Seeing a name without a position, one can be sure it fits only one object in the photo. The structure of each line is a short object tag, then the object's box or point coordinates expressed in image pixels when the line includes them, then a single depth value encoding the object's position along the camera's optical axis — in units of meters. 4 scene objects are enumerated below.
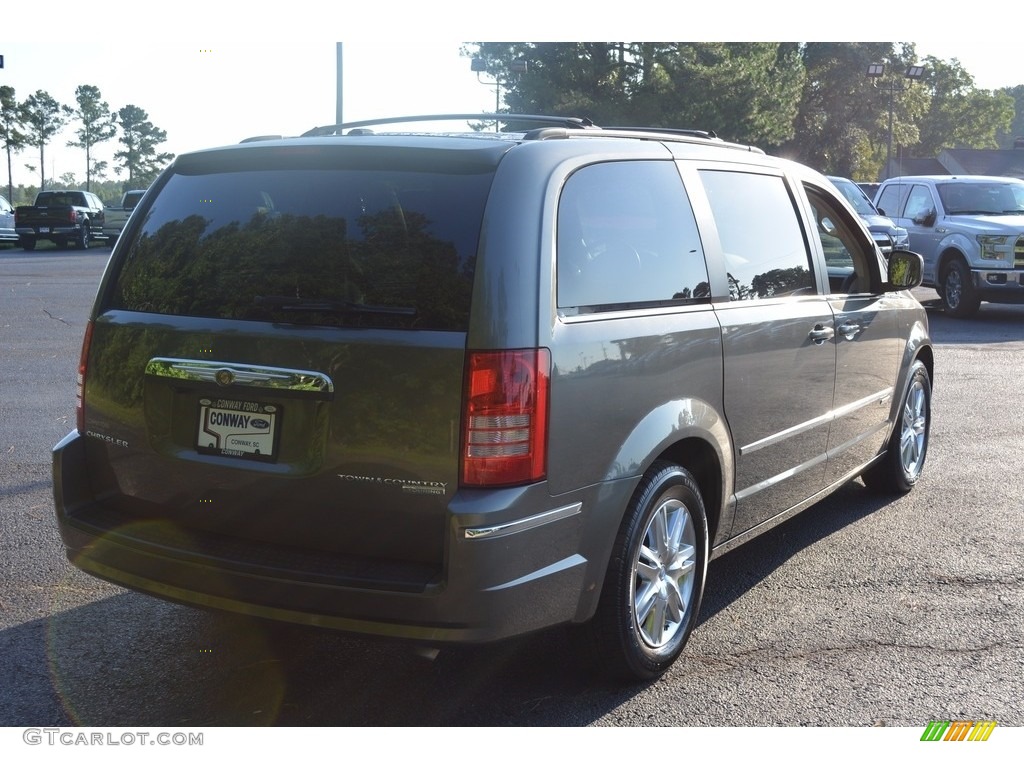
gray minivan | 3.27
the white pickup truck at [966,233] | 15.91
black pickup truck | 34.31
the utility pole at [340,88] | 24.43
